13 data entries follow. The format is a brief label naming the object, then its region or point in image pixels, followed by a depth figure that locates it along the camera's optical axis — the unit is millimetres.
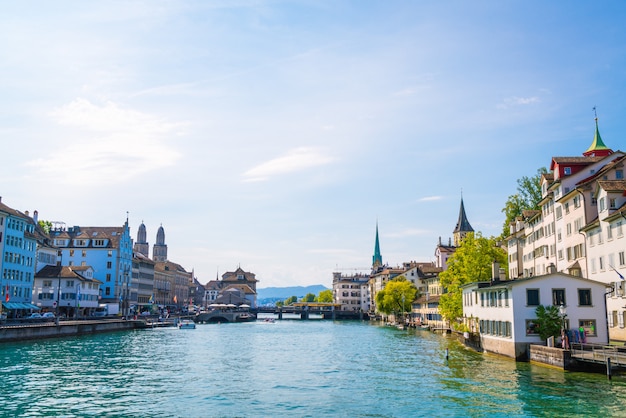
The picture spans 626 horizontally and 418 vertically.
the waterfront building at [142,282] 165250
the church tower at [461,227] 188625
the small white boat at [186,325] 131750
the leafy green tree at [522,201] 96062
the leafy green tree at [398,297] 145250
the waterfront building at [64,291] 112062
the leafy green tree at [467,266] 76375
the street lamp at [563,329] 44000
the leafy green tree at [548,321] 47938
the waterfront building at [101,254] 142875
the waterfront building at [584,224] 52812
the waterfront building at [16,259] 91188
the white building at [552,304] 48188
